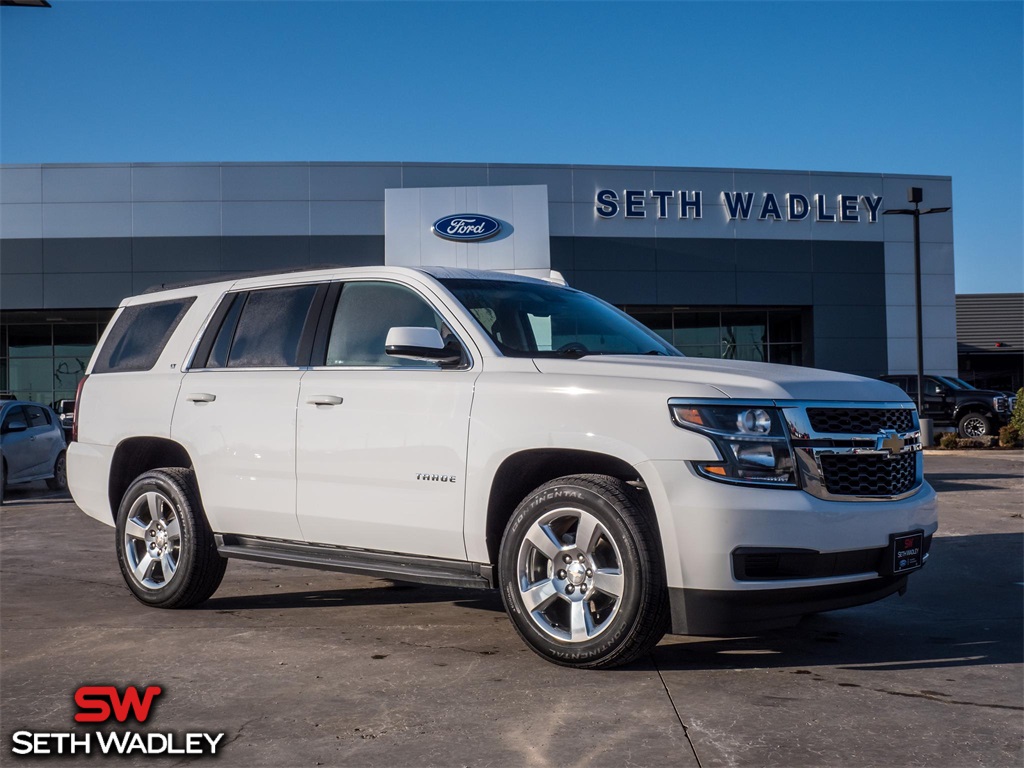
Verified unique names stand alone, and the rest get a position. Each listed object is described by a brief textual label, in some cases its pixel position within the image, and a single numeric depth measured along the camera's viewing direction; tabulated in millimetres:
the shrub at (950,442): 23691
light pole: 25312
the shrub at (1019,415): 21922
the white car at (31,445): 14492
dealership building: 33750
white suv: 4402
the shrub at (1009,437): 23422
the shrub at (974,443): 23875
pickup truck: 25938
